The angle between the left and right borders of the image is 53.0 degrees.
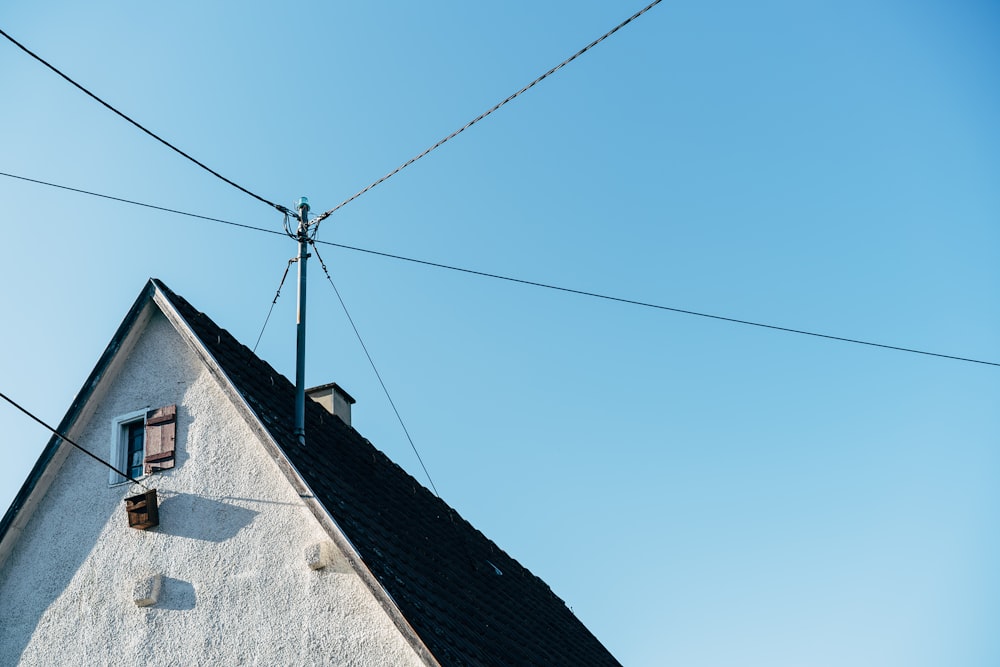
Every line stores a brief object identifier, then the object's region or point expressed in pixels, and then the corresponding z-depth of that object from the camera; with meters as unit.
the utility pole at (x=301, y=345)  9.48
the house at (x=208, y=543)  7.76
